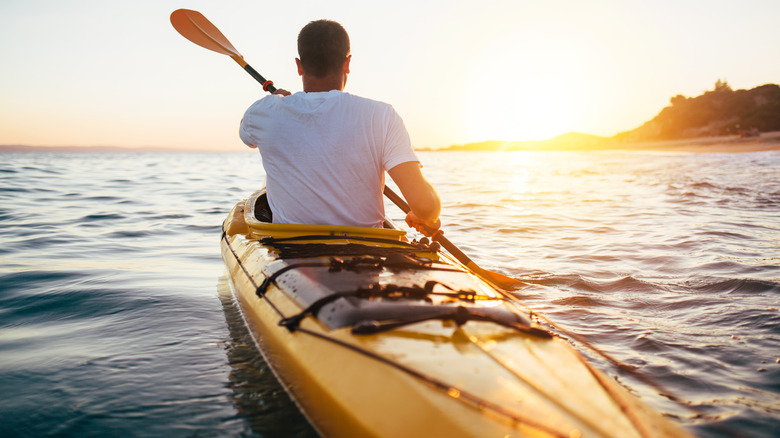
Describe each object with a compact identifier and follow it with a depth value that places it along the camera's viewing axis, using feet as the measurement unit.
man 9.48
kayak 5.54
